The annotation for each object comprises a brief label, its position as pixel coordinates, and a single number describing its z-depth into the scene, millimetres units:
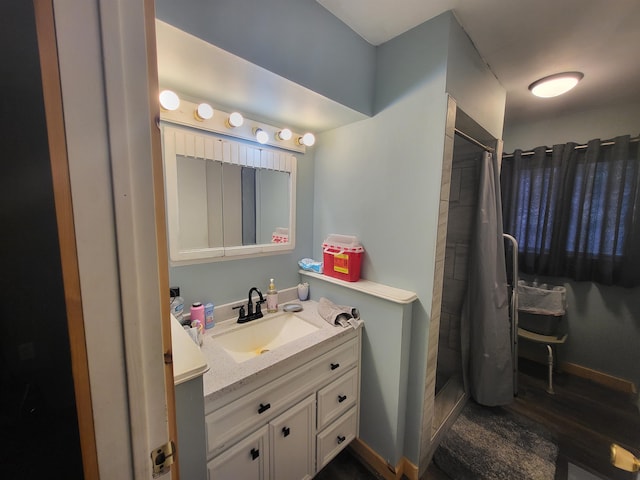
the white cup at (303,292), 1741
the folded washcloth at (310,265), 1719
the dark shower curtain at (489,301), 1727
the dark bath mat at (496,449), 1397
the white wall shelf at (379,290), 1272
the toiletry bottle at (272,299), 1553
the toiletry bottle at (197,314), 1278
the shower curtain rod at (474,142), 1414
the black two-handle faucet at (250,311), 1439
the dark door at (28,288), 315
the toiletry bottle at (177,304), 1188
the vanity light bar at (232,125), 1192
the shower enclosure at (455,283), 1494
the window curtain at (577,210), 1908
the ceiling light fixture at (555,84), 1560
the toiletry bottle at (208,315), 1331
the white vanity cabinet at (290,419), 942
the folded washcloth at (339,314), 1411
